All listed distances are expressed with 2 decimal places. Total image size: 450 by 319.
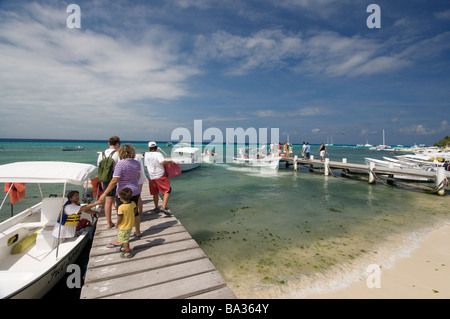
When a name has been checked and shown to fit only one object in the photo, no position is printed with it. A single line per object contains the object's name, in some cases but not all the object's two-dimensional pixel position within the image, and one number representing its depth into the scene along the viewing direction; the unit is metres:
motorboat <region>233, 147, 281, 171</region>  27.31
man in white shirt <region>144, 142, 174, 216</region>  5.48
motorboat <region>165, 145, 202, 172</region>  23.69
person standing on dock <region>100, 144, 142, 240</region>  4.40
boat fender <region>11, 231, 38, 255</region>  4.91
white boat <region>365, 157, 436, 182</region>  18.09
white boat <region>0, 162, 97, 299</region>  3.56
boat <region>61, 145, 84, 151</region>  73.99
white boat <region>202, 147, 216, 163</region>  36.16
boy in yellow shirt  3.85
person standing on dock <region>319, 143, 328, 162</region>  23.67
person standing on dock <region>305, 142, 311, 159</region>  24.37
